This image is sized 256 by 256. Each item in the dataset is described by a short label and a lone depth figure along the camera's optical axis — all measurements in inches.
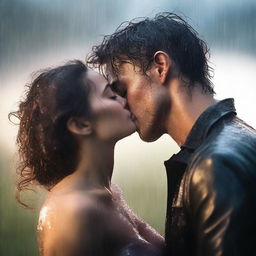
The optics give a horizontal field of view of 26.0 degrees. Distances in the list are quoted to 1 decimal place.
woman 93.3
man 65.0
